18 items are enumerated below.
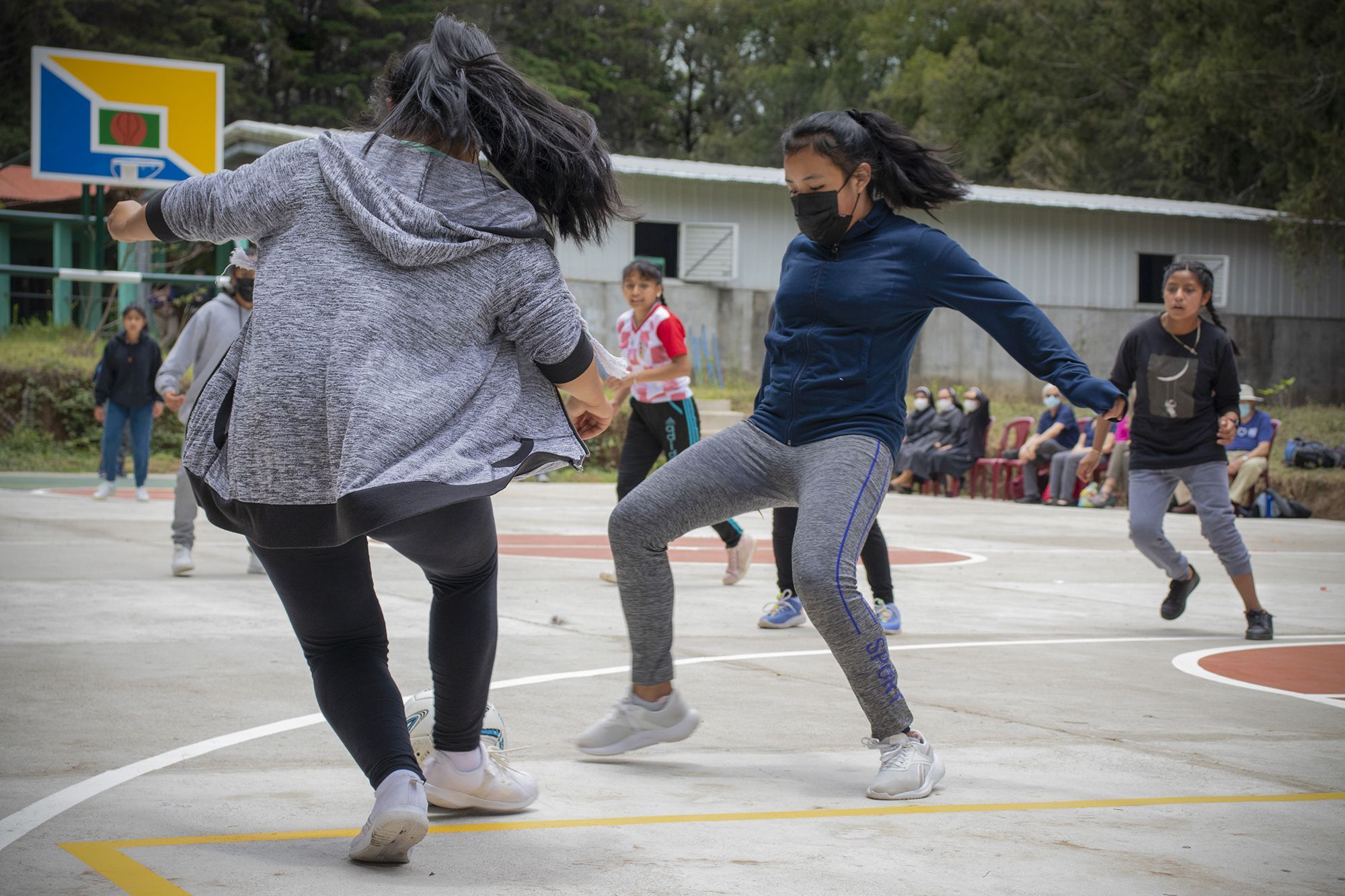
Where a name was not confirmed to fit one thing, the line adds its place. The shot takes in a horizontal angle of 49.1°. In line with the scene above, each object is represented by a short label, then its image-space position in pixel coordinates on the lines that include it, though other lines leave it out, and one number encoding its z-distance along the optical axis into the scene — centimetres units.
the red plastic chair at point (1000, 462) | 2059
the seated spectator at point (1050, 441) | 1934
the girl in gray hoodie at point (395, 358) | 296
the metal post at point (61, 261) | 2814
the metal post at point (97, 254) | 2124
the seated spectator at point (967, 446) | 2088
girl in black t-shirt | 716
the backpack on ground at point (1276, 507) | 1739
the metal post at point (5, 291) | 2974
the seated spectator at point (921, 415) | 2173
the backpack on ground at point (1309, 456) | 1864
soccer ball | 367
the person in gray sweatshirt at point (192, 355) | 858
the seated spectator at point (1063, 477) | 1886
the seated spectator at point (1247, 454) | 1720
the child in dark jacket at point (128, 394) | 1521
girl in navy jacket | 409
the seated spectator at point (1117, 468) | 1828
